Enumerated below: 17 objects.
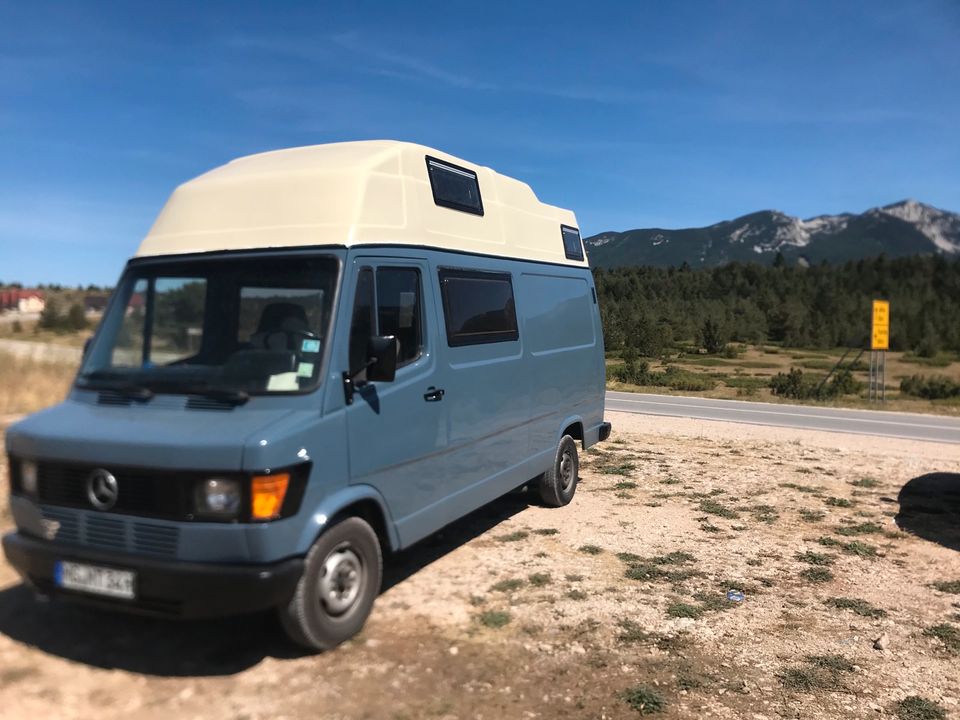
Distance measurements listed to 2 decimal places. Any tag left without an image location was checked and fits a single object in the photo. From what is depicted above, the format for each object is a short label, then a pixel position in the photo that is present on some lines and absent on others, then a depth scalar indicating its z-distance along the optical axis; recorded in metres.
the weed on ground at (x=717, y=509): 7.79
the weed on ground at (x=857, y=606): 5.15
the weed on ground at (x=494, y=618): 4.78
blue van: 3.64
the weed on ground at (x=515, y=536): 6.71
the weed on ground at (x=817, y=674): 4.05
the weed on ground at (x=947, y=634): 4.61
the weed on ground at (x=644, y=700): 3.76
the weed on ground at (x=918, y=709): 3.76
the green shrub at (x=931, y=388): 31.02
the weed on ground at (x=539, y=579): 5.57
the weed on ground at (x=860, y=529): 7.28
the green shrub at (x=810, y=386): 26.78
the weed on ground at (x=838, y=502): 8.46
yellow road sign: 22.59
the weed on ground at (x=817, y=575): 5.86
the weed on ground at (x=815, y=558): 6.30
